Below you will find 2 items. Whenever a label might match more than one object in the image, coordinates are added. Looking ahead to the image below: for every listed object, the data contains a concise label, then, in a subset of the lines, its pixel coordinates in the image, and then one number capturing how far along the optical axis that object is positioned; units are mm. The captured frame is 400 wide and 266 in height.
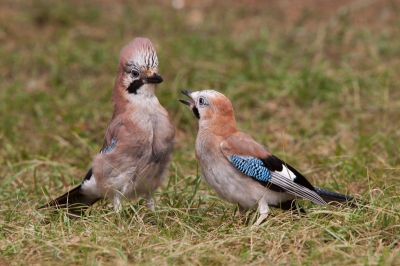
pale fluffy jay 11469
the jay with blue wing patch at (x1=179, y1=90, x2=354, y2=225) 10883
